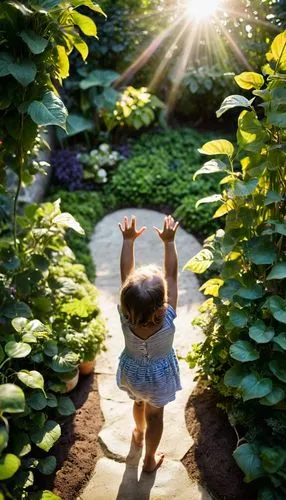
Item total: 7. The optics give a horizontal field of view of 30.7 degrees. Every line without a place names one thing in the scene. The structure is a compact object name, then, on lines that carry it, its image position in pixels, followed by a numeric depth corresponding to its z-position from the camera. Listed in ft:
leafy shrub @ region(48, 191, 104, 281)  13.79
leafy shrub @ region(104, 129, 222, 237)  15.60
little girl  6.46
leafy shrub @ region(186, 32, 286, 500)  6.81
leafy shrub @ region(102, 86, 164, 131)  18.51
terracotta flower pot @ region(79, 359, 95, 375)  9.89
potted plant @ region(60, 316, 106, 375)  9.18
